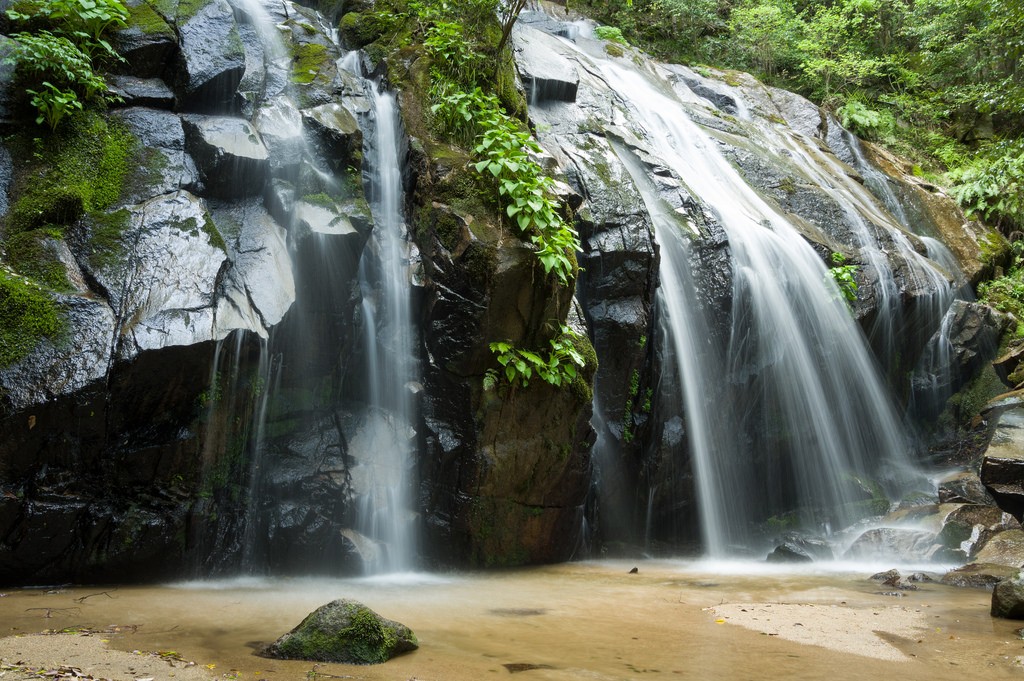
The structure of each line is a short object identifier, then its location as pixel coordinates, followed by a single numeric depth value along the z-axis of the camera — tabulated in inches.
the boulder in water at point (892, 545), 341.1
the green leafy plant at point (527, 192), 291.9
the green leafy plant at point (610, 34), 649.6
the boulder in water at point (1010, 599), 208.1
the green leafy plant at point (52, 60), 268.1
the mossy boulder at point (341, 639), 148.8
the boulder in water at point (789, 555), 340.2
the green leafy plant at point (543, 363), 288.8
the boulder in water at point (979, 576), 270.4
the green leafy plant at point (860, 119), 669.3
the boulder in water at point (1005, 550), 307.3
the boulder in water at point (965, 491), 393.7
